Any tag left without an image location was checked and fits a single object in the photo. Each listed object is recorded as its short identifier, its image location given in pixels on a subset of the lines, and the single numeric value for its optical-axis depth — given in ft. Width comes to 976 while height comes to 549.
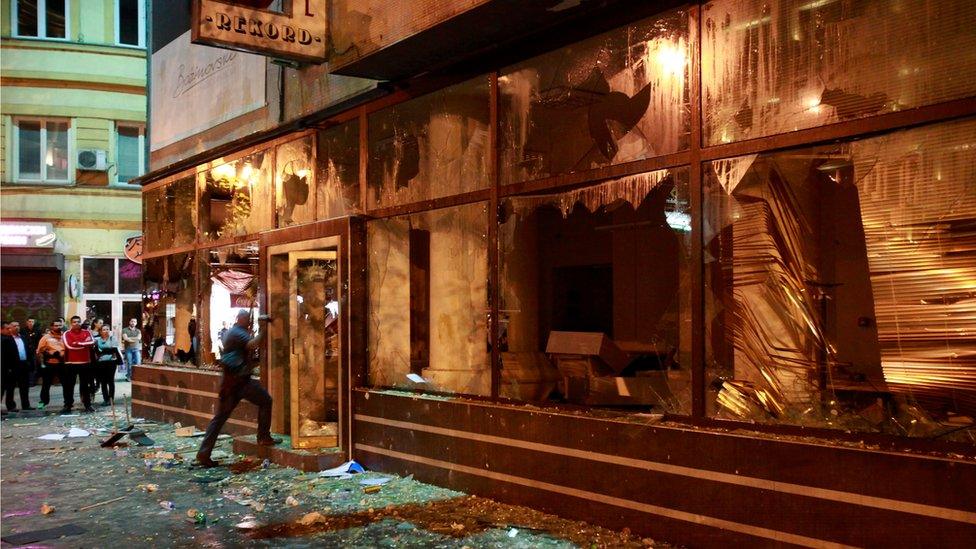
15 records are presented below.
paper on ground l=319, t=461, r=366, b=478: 29.68
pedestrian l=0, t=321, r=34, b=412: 54.29
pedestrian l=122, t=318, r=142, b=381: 77.71
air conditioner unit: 82.58
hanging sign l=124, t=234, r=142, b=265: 58.79
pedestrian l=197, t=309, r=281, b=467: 32.42
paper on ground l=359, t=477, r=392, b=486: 27.96
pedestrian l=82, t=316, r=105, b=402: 56.52
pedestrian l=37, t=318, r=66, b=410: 54.19
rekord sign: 30.66
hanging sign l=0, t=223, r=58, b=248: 79.14
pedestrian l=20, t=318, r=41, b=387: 63.64
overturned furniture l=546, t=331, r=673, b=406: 22.06
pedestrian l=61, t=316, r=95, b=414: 53.26
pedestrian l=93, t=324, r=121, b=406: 56.34
